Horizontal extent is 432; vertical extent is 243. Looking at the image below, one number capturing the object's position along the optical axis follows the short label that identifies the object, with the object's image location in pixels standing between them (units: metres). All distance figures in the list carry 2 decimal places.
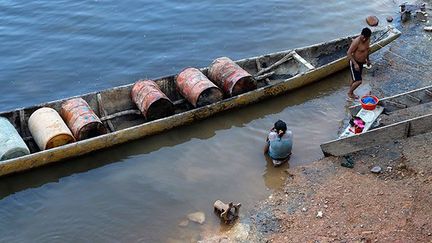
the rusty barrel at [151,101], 11.45
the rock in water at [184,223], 9.23
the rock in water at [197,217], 9.28
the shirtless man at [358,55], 11.53
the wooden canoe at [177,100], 10.56
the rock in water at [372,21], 16.72
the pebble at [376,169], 9.56
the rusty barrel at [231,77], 12.14
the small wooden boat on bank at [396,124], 9.27
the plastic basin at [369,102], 10.23
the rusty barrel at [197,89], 11.77
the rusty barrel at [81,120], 10.76
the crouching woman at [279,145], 10.16
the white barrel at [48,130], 10.44
